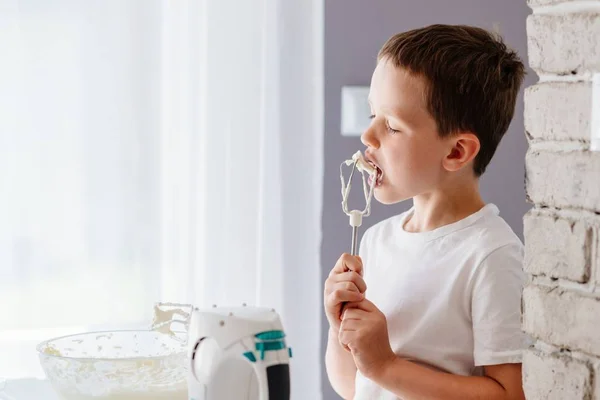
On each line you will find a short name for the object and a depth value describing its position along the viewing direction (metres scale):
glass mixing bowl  1.64
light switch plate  2.56
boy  1.57
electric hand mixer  1.39
